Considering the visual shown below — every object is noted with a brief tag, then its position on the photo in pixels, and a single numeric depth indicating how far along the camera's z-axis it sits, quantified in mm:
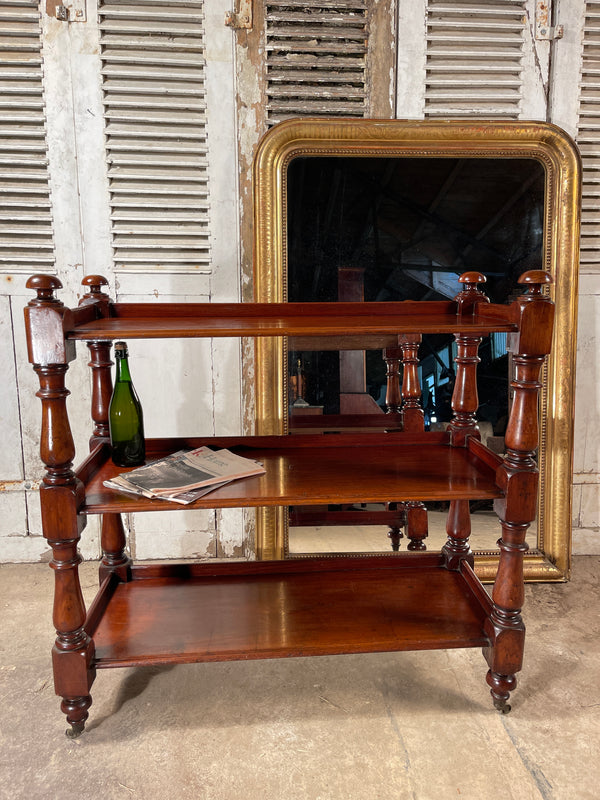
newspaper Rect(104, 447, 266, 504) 1627
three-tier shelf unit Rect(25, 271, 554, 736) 1584
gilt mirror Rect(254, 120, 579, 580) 2438
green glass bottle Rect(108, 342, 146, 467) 1857
